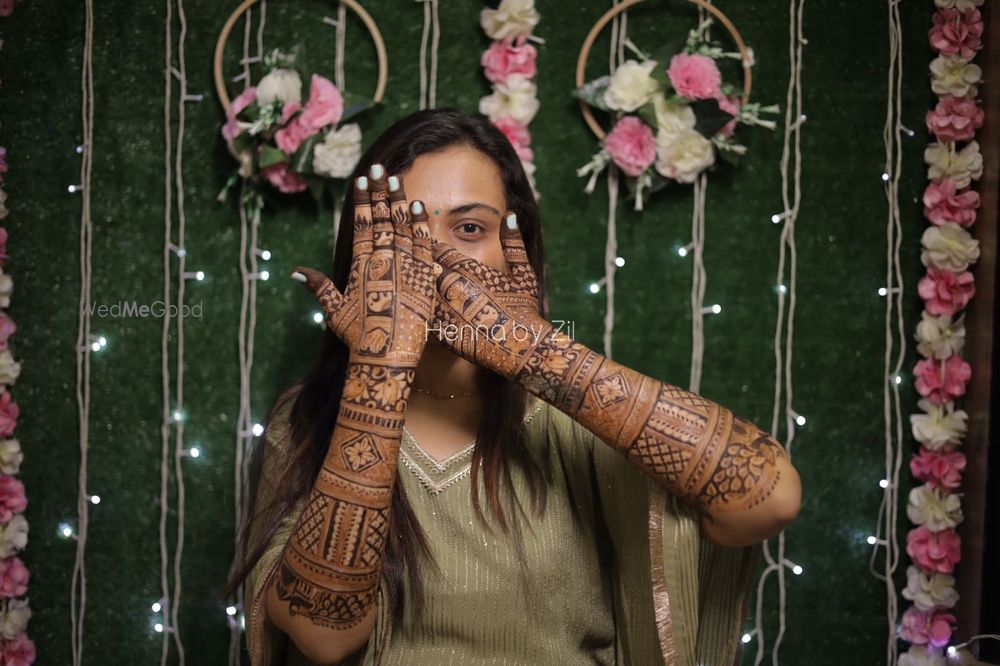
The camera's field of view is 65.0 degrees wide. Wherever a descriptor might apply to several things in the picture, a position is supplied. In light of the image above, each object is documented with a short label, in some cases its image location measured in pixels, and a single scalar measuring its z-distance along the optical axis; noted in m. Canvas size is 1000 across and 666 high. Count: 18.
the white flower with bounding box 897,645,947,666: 1.89
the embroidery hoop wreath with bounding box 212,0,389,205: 1.78
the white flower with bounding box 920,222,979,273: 1.83
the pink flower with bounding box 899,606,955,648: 1.87
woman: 1.13
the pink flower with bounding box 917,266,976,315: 1.85
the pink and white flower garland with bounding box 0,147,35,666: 1.84
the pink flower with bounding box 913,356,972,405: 1.85
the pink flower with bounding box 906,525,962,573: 1.86
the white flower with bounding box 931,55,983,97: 1.83
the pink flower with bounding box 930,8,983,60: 1.83
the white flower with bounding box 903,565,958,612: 1.87
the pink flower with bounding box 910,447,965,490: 1.86
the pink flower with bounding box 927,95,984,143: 1.83
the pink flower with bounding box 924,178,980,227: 1.84
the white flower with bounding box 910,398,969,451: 1.85
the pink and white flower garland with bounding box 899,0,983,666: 1.83
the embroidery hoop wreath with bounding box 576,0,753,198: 1.79
